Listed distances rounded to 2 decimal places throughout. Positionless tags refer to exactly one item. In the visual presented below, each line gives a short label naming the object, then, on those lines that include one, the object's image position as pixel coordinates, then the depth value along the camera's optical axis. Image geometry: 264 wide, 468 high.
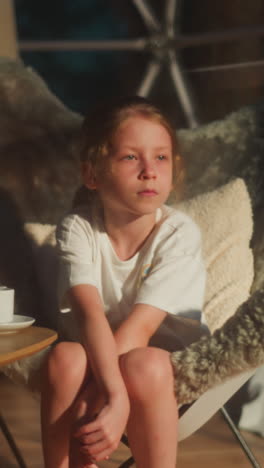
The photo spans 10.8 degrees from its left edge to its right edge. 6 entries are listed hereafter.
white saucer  2.09
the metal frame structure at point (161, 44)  4.68
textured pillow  2.47
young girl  2.04
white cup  2.10
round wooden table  1.98
